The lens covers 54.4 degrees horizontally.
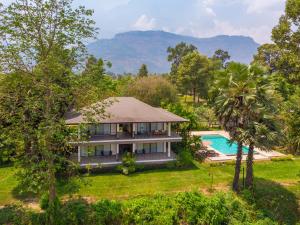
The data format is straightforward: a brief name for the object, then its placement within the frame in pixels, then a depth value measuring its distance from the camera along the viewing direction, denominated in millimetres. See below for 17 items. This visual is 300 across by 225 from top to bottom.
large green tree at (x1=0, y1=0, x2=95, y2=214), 16719
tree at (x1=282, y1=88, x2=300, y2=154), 24286
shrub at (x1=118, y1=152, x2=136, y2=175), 27938
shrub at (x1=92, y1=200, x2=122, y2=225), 18922
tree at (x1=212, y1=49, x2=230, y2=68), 119188
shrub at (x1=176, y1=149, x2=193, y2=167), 30484
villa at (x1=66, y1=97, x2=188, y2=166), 29188
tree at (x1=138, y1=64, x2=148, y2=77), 84875
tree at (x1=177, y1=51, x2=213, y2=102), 69438
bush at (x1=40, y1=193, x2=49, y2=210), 20178
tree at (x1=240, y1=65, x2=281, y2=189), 22219
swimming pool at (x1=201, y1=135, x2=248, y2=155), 38162
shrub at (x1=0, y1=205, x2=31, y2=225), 18516
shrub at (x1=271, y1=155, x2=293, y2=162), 33719
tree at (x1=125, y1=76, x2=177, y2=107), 52844
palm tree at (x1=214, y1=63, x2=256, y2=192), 22719
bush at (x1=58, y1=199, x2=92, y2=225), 18641
